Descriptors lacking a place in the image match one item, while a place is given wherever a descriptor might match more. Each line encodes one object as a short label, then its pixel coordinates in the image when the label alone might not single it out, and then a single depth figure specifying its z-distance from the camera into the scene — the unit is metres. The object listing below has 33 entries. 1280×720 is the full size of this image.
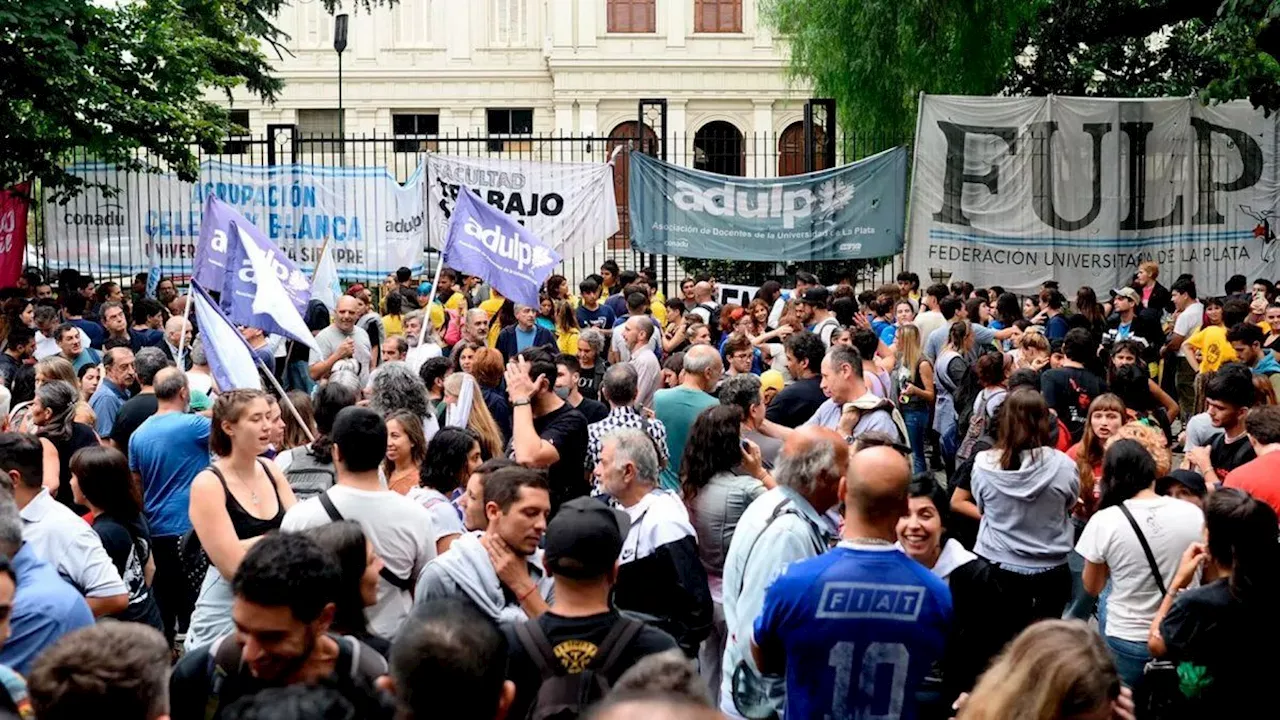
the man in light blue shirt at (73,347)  11.34
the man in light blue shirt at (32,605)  4.80
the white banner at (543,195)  19.27
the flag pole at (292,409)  8.27
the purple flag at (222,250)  10.10
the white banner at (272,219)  19.36
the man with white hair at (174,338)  11.30
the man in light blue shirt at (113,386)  9.54
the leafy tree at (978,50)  24.30
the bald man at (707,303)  14.77
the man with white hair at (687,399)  8.31
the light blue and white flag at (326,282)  14.30
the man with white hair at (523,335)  12.39
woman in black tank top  5.80
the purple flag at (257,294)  9.98
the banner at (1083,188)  18.88
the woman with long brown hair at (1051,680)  3.70
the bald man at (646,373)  10.88
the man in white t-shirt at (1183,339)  14.91
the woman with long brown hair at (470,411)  8.10
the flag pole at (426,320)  11.33
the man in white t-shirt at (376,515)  5.59
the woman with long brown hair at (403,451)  7.02
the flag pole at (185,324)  9.25
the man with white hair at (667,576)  5.79
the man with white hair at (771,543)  5.29
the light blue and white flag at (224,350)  8.74
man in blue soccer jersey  4.64
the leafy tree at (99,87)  16.27
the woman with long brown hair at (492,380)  8.98
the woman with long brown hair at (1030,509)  7.16
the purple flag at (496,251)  12.30
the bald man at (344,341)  12.12
